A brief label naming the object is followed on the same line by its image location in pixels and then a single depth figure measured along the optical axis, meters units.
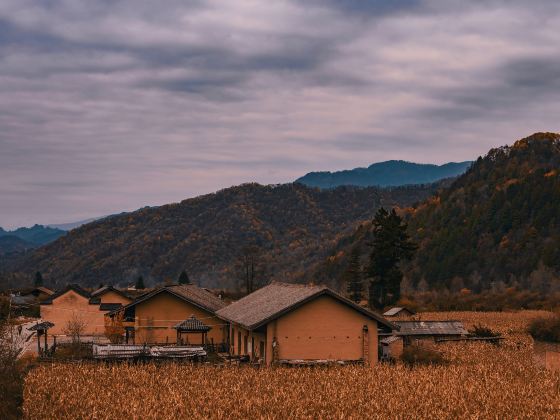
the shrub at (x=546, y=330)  64.69
